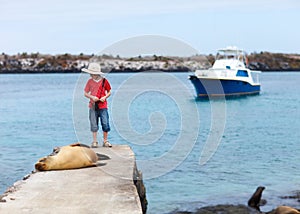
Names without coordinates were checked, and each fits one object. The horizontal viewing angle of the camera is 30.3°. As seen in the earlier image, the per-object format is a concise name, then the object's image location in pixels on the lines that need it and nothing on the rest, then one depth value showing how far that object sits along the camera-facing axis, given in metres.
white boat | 44.99
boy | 11.05
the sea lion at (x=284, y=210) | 10.82
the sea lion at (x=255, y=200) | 13.39
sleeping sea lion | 9.92
